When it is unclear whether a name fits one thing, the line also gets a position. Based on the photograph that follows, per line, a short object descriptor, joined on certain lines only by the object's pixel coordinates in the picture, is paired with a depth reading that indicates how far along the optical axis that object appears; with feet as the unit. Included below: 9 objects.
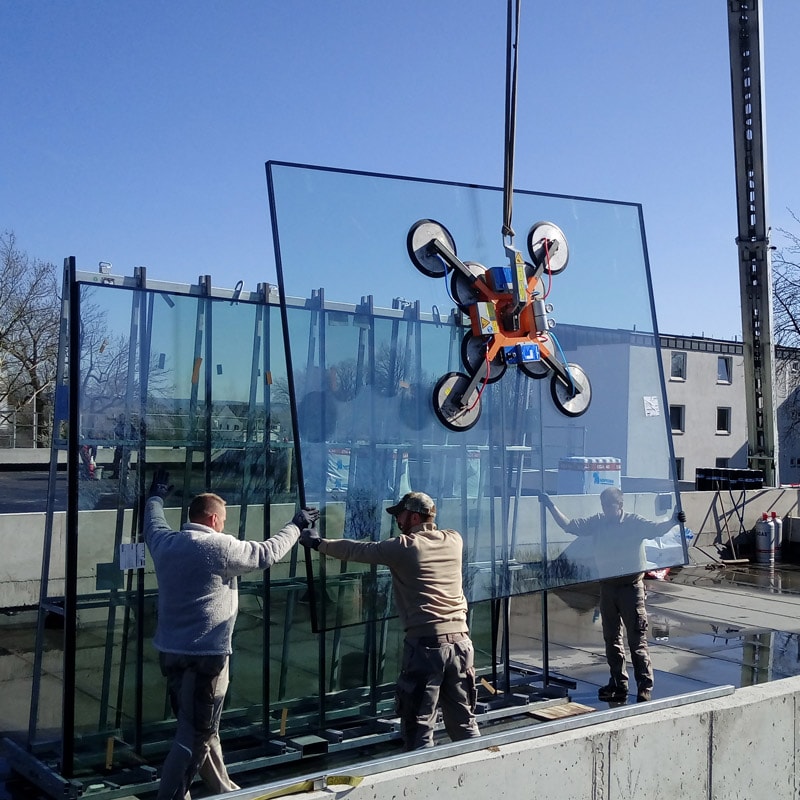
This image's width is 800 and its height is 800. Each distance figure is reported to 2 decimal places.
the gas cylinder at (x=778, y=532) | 59.47
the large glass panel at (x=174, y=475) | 19.42
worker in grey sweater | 15.93
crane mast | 58.85
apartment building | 150.92
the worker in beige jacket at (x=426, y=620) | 17.29
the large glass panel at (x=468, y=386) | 17.89
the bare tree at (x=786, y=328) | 121.08
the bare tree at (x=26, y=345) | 153.58
